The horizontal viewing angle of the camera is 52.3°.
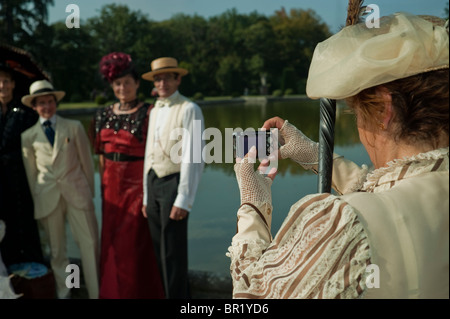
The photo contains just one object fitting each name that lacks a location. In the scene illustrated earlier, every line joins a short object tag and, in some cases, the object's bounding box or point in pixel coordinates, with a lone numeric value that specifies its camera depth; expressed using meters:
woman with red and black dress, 3.51
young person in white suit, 3.65
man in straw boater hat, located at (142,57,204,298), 3.24
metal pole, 1.06
